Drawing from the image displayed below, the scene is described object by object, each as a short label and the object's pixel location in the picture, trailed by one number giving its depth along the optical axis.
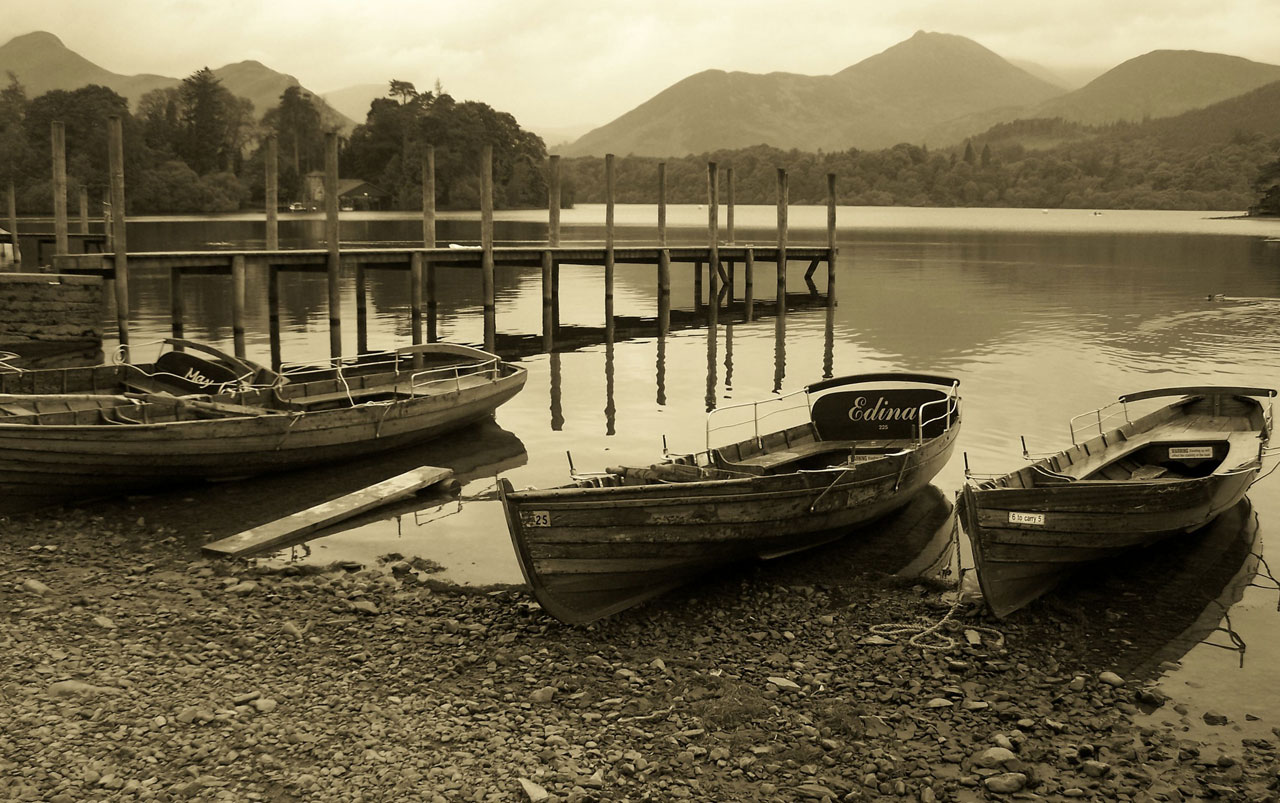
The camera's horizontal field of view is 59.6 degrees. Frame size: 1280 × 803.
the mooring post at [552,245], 33.91
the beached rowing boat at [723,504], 10.77
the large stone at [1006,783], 7.95
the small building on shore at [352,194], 127.06
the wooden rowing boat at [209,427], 14.11
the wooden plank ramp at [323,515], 12.98
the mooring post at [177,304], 28.31
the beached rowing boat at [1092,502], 11.20
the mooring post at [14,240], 42.50
